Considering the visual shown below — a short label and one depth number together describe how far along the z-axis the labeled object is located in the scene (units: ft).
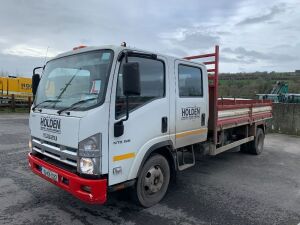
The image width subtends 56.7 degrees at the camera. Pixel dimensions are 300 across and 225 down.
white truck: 10.98
